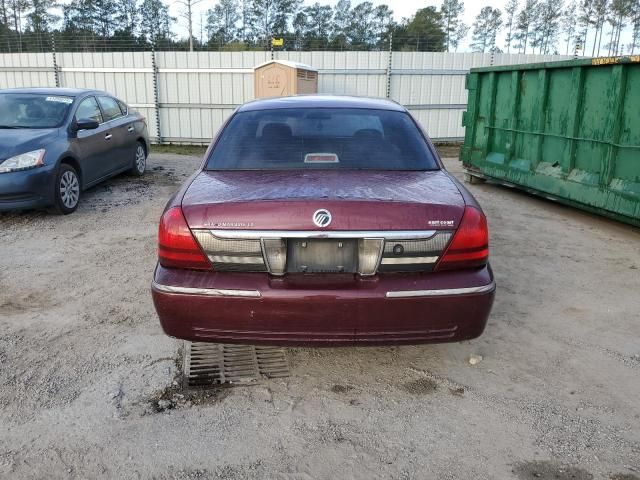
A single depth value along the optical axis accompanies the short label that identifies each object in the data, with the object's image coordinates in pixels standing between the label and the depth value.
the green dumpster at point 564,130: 5.95
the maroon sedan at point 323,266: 2.54
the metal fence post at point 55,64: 14.79
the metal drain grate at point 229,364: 3.04
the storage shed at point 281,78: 12.00
